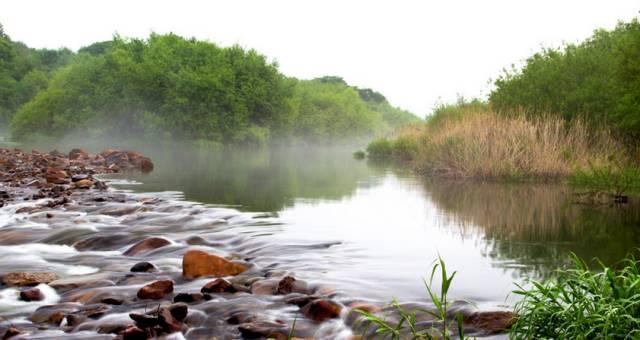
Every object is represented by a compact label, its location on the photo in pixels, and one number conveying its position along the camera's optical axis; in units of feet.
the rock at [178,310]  21.30
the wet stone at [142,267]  28.84
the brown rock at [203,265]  27.94
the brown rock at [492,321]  20.20
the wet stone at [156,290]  24.03
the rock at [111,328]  20.27
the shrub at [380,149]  153.38
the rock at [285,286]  25.03
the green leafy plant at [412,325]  19.37
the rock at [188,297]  23.48
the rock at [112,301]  23.45
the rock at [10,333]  19.76
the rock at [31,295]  24.31
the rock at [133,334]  19.24
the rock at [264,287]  25.09
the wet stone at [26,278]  26.66
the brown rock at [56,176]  69.11
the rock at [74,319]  21.04
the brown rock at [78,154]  113.17
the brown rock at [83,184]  64.03
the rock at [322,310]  21.93
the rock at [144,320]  20.01
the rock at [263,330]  19.92
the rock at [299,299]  23.43
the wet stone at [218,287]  24.88
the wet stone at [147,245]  33.60
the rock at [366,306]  22.33
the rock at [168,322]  20.15
